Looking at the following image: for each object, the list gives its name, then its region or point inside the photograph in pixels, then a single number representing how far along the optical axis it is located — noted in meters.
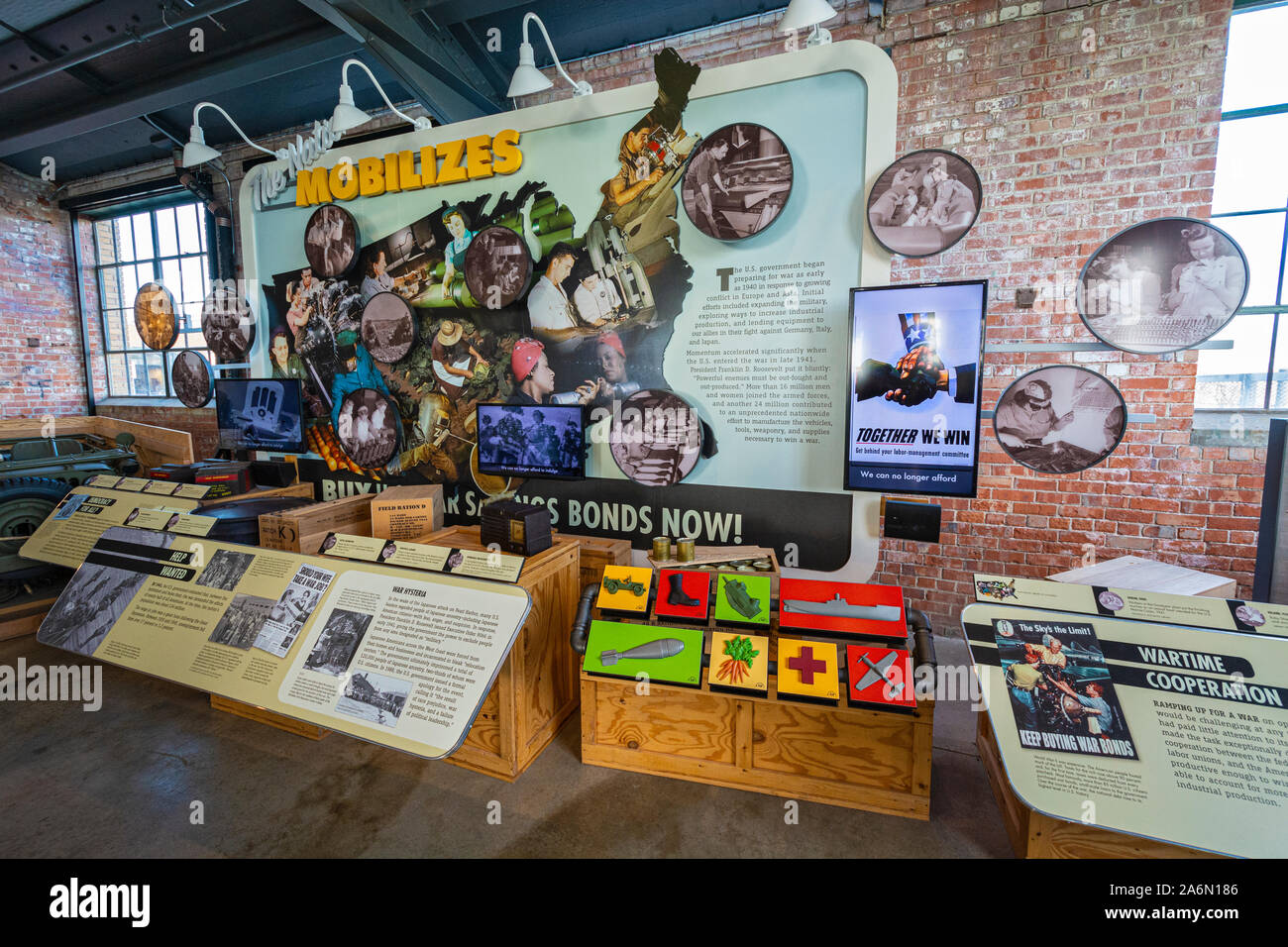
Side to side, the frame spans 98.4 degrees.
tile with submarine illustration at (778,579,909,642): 2.08
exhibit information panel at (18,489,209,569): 3.05
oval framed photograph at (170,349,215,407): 6.05
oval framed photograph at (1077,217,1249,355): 2.80
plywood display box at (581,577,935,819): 1.99
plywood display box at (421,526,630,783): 2.20
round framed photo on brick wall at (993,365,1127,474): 3.07
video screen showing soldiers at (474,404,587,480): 3.44
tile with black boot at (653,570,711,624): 2.22
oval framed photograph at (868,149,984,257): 2.68
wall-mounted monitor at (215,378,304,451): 4.34
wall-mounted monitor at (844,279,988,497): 2.64
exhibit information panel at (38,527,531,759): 1.78
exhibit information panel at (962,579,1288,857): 1.46
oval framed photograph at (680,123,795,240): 2.88
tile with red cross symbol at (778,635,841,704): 1.99
